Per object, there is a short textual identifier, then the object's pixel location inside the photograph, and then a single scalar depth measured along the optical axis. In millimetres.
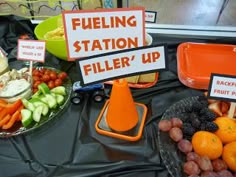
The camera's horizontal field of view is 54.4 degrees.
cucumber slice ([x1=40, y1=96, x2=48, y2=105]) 651
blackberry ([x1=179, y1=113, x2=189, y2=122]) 535
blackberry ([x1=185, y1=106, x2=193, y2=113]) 557
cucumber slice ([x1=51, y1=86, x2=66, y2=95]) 691
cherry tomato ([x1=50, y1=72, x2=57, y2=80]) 743
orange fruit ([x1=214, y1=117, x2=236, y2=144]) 483
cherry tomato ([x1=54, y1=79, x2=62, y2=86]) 724
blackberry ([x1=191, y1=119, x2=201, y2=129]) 508
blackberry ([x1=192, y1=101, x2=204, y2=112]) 546
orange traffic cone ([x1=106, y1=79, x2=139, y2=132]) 536
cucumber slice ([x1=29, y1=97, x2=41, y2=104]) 652
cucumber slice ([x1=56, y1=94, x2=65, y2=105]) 664
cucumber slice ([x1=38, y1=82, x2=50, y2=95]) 680
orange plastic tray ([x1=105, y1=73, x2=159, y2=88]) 716
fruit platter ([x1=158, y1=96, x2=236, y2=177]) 445
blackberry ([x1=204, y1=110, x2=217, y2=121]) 516
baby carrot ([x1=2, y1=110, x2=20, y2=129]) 597
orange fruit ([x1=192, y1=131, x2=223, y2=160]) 456
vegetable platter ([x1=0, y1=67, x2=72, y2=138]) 602
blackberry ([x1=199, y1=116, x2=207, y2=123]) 519
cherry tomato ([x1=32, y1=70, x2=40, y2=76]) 758
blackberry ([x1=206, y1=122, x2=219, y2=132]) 493
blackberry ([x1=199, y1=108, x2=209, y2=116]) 529
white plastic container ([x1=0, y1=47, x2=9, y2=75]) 776
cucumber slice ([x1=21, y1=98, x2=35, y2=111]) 630
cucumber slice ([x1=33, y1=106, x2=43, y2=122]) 609
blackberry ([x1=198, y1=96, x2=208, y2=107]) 560
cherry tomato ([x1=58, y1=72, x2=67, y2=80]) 742
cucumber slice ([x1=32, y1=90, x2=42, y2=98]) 677
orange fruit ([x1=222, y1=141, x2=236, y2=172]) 445
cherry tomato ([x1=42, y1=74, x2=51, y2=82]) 739
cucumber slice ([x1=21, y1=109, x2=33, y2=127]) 595
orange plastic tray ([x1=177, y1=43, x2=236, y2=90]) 703
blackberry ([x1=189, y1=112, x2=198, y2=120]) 528
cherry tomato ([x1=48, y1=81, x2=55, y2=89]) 718
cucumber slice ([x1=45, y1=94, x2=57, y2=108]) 645
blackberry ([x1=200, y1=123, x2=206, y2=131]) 501
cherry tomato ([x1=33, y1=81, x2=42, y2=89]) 716
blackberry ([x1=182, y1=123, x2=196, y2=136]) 498
